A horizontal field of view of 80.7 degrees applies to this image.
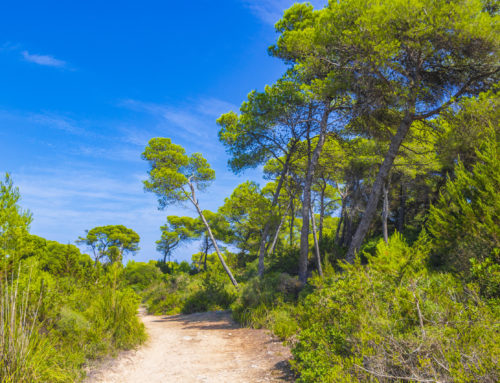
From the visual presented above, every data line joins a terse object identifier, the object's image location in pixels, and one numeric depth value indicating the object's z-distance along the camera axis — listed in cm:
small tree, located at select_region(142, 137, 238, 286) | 1295
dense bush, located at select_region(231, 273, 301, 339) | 647
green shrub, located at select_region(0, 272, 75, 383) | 297
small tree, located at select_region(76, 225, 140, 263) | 3275
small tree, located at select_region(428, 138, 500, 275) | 457
